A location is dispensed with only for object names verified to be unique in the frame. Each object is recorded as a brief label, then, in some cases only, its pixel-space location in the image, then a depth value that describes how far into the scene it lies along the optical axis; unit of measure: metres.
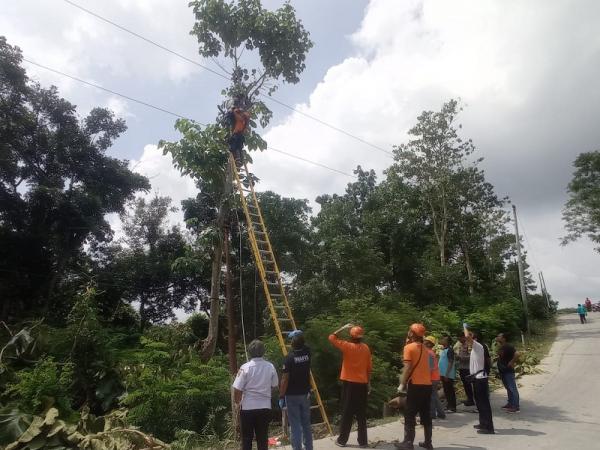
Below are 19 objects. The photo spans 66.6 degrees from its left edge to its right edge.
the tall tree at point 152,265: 22.94
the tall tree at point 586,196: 30.50
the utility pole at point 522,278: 24.16
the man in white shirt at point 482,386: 7.11
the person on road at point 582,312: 29.27
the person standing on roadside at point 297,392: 5.73
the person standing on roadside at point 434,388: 7.79
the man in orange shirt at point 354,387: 6.30
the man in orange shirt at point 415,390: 6.02
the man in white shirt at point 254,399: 5.20
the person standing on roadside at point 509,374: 8.68
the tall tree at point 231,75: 10.23
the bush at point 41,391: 8.88
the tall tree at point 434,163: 25.28
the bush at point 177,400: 8.45
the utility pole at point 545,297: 38.38
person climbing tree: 10.11
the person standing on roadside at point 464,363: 9.30
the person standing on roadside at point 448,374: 8.98
